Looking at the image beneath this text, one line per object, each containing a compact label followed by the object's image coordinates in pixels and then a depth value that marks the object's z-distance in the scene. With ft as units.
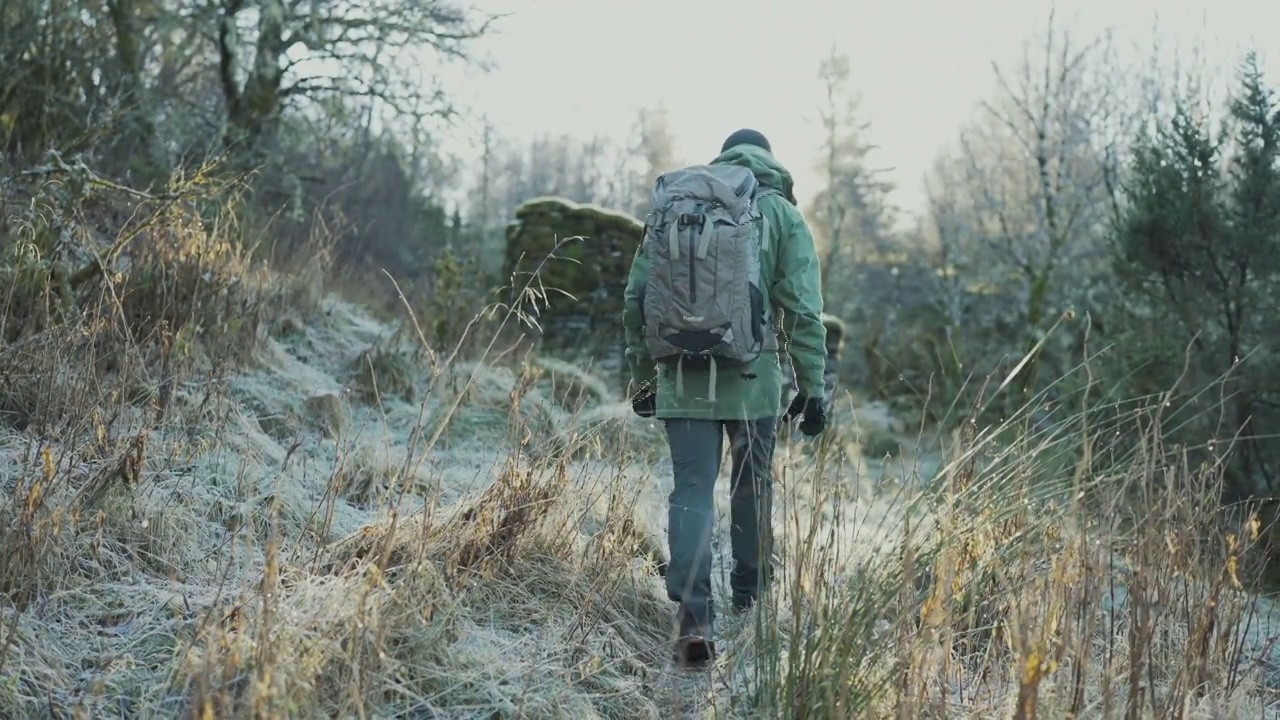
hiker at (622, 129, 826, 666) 9.29
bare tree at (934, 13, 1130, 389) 45.68
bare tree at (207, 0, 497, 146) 33.04
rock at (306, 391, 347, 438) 16.42
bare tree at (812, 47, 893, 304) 90.08
